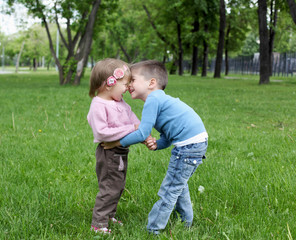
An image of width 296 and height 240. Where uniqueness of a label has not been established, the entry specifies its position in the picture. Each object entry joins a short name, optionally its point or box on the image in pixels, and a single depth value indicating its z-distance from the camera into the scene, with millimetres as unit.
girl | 2609
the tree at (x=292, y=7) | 16094
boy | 2527
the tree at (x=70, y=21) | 18317
